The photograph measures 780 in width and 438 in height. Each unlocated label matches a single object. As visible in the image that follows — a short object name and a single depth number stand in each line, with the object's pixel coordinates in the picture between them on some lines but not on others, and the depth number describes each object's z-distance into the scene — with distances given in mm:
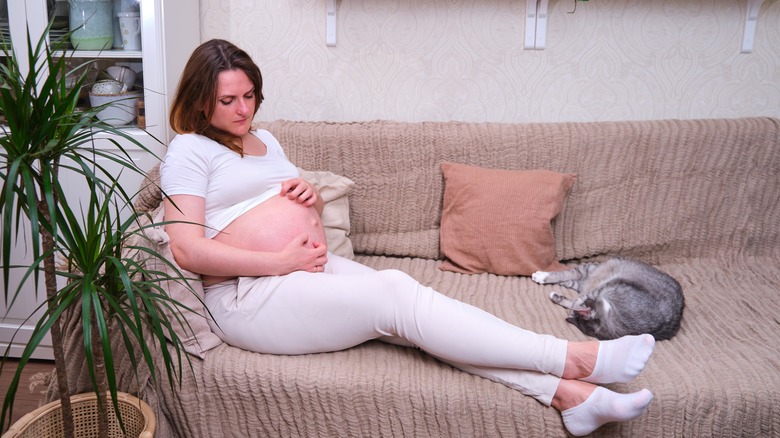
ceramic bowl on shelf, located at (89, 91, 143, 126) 2236
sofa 1956
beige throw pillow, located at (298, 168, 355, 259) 2100
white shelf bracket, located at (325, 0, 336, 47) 2396
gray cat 1758
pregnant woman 1500
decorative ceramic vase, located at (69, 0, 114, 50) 2195
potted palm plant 1121
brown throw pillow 2096
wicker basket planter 1424
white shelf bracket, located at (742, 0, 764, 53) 2363
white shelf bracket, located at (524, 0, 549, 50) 2369
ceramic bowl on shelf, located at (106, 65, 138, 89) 2227
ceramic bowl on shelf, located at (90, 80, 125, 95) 2229
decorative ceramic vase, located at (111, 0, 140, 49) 2195
